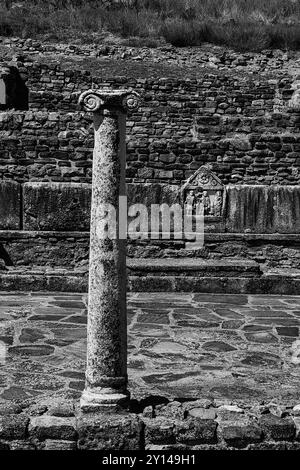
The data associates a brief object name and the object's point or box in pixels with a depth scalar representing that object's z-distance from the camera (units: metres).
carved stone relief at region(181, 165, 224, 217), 9.84
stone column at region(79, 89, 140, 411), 3.82
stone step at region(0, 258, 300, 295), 9.05
